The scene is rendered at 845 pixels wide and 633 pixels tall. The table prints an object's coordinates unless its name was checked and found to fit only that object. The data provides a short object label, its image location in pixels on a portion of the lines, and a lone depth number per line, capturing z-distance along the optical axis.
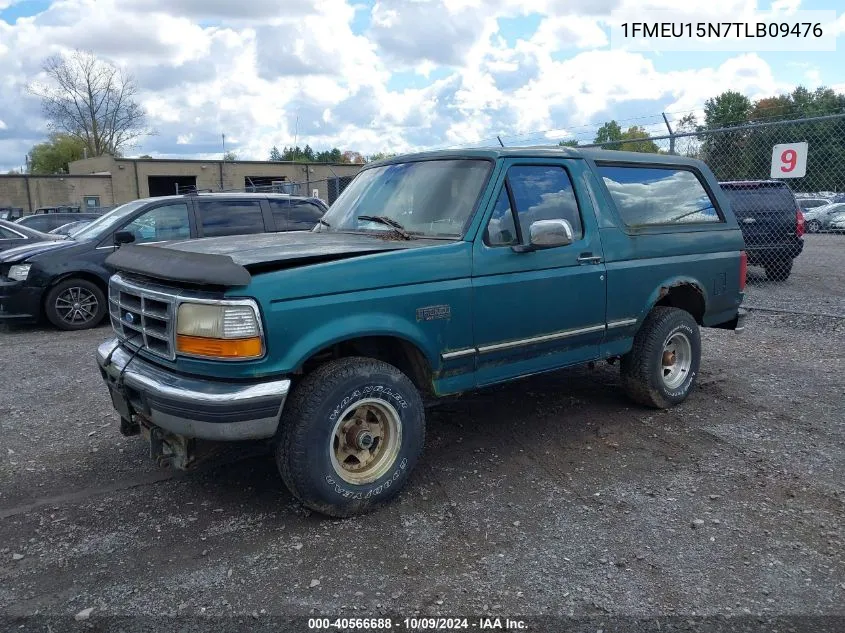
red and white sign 9.93
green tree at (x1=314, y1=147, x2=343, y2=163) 90.97
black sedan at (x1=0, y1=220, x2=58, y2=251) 10.33
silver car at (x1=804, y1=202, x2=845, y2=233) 24.89
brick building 46.31
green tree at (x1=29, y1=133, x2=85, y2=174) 79.06
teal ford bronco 3.31
